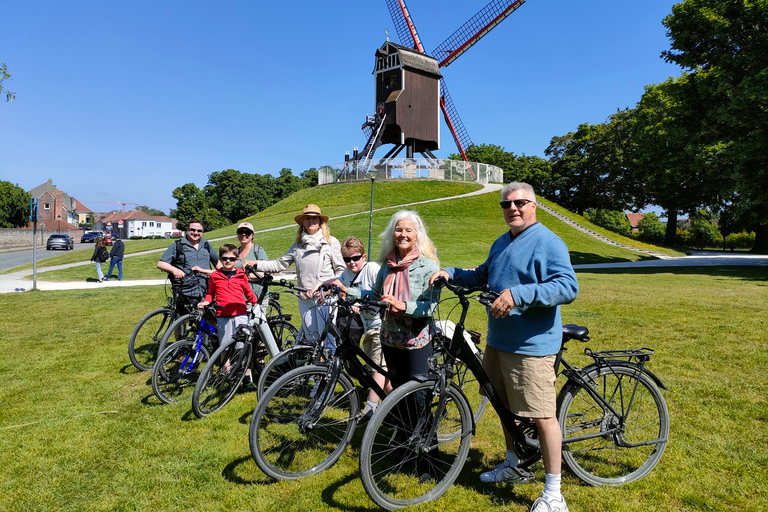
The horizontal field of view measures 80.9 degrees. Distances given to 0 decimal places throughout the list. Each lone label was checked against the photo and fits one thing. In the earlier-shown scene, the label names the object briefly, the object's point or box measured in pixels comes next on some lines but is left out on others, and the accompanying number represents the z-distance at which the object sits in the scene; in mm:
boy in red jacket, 5145
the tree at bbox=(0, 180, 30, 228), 61231
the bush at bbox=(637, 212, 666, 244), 50000
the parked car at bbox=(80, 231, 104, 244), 54681
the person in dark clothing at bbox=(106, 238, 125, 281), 17172
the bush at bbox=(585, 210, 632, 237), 60969
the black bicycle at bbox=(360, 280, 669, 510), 3086
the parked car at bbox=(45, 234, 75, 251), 39938
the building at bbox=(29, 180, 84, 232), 79062
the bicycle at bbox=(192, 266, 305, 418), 4512
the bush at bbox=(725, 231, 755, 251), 50156
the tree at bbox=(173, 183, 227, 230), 72038
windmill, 40344
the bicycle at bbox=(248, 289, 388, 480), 3352
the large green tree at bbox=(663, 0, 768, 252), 17031
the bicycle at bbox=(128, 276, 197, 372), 6168
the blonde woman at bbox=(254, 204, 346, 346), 5285
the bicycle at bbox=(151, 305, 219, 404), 5039
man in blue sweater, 2867
